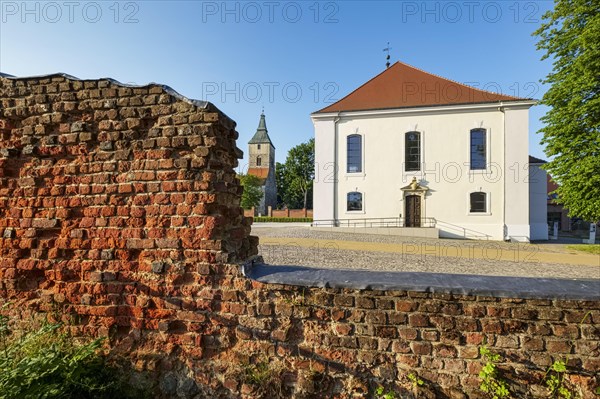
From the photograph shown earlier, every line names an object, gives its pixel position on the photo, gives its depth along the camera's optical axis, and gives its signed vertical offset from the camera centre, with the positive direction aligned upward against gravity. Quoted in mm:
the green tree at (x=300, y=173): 50188 +5397
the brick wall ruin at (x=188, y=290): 1846 -650
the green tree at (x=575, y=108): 12086 +4333
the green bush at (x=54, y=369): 1748 -1139
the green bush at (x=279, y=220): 33806 -2174
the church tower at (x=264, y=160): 53094 +8360
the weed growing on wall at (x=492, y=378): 1771 -1116
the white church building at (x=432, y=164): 17531 +2630
